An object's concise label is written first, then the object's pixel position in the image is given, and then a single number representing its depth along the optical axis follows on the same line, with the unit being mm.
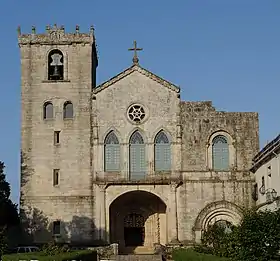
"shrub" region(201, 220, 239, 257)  32669
